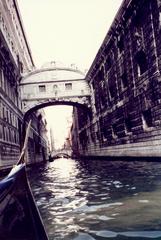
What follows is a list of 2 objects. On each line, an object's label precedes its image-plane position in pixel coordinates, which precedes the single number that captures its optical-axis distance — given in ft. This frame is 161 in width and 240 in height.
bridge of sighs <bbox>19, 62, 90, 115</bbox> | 86.12
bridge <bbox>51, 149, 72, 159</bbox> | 202.75
